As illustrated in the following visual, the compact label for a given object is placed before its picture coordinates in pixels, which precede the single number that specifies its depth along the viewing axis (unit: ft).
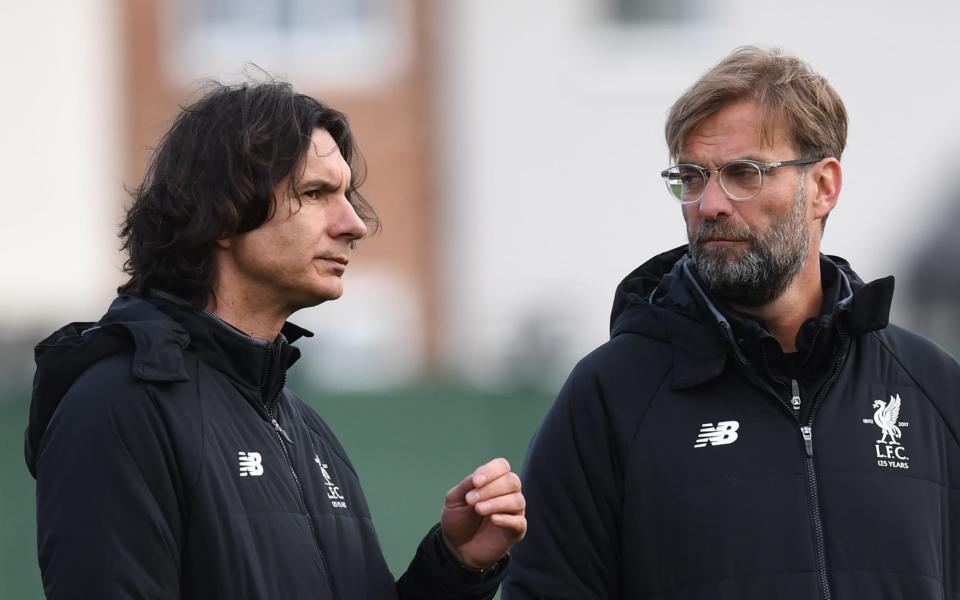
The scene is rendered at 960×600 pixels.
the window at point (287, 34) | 128.47
